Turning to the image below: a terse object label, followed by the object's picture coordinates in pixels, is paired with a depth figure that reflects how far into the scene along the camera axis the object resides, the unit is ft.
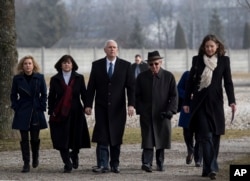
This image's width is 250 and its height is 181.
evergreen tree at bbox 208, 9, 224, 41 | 376.27
